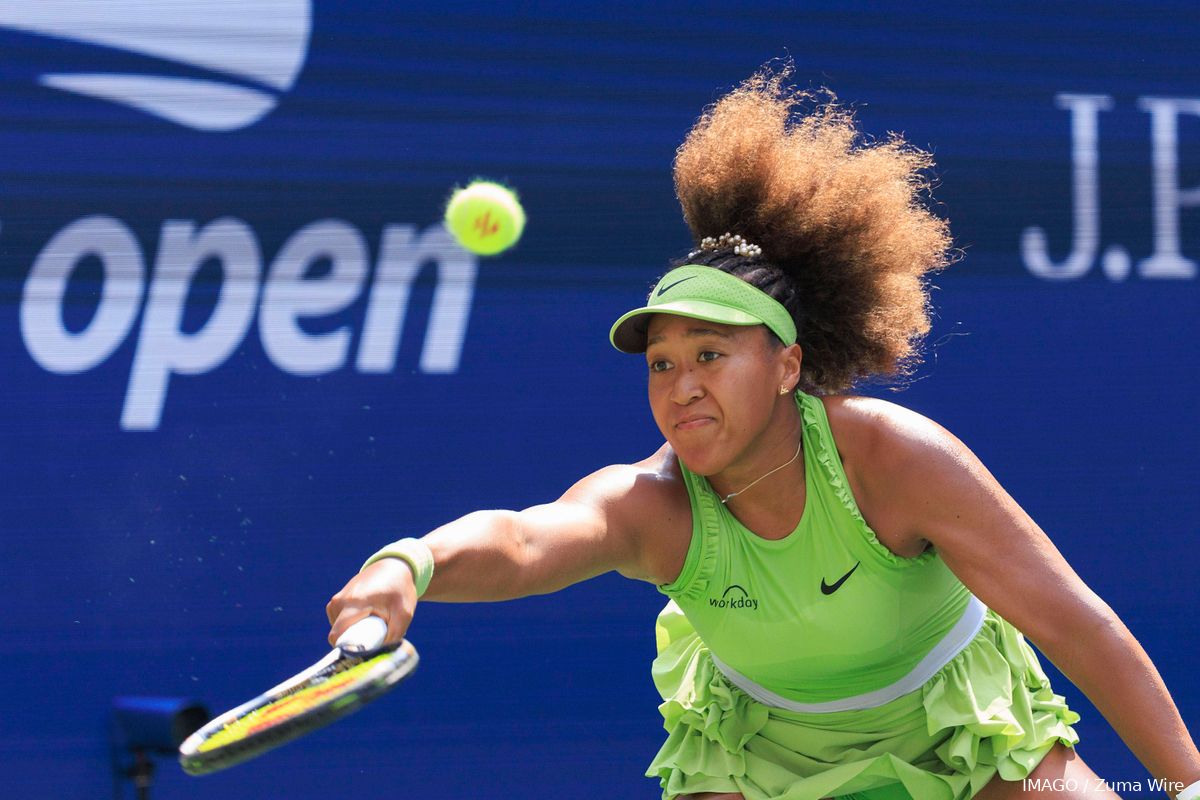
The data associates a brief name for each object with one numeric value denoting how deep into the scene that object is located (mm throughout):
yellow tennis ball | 6418
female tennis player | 4738
